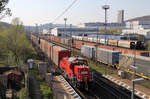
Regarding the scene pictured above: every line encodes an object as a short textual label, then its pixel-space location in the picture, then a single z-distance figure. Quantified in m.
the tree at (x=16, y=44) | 29.72
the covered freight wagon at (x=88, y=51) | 30.45
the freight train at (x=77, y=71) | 13.96
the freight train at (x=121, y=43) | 37.41
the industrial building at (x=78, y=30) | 111.51
